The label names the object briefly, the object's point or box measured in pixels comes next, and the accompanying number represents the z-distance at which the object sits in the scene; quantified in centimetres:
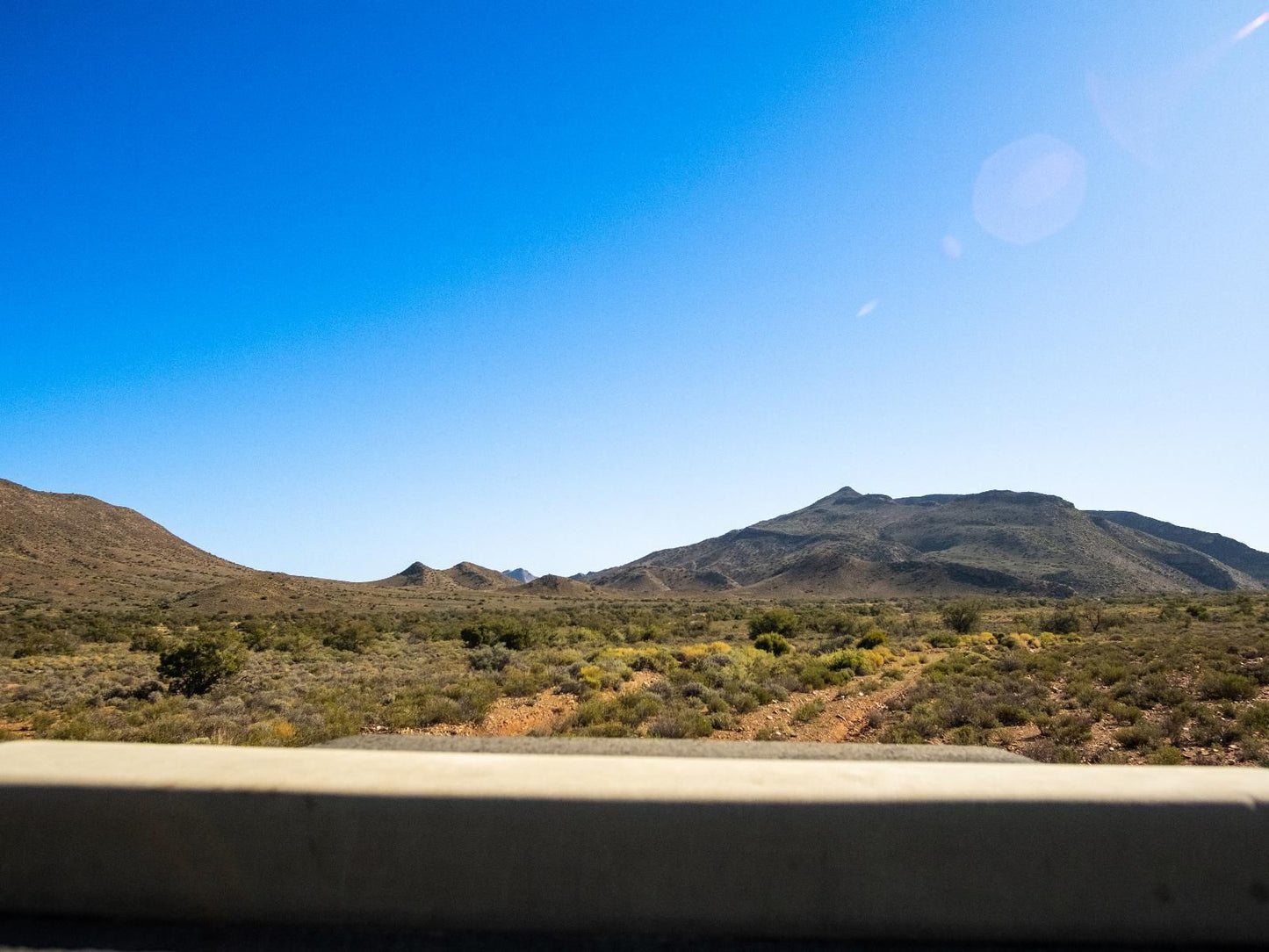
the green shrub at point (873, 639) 2683
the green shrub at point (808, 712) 1364
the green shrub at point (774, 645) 2488
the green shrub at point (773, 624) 3160
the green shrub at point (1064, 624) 3230
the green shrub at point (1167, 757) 971
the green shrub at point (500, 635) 2628
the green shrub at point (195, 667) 1629
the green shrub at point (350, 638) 2741
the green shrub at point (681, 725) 1113
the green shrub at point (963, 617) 3453
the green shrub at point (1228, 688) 1309
